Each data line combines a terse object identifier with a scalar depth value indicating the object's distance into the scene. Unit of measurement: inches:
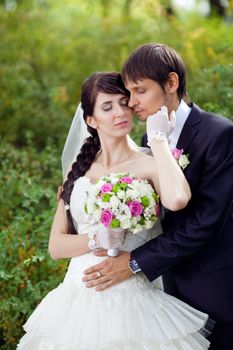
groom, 130.8
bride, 127.6
